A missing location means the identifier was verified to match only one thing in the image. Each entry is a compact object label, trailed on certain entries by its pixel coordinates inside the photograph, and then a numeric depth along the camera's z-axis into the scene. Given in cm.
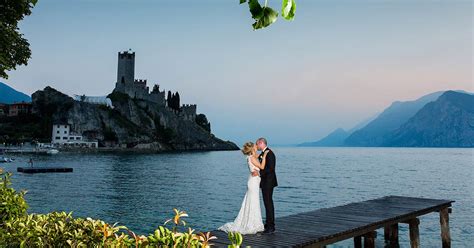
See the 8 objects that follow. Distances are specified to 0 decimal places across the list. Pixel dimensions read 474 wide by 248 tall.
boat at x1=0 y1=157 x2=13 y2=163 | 10994
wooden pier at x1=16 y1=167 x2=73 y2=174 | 8250
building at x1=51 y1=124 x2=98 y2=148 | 19750
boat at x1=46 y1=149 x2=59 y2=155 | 17268
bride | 1523
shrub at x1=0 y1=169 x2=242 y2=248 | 718
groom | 1522
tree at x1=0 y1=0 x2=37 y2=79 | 1562
